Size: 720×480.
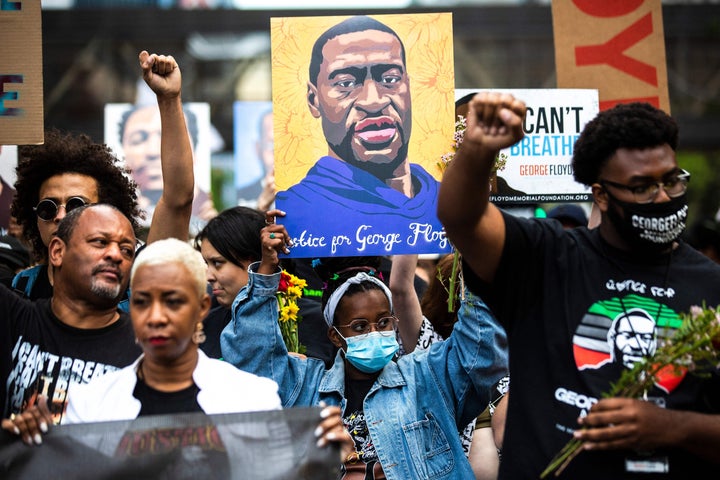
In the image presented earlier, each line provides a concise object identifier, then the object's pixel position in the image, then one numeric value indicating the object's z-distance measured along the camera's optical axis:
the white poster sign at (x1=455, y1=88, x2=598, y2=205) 4.87
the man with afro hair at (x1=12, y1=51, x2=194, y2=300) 4.09
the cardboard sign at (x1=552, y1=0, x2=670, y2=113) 5.06
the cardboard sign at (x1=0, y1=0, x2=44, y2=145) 4.26
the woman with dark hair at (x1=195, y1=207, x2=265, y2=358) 4.94
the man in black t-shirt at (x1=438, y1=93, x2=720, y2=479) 2.92
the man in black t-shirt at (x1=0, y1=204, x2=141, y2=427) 3.41
